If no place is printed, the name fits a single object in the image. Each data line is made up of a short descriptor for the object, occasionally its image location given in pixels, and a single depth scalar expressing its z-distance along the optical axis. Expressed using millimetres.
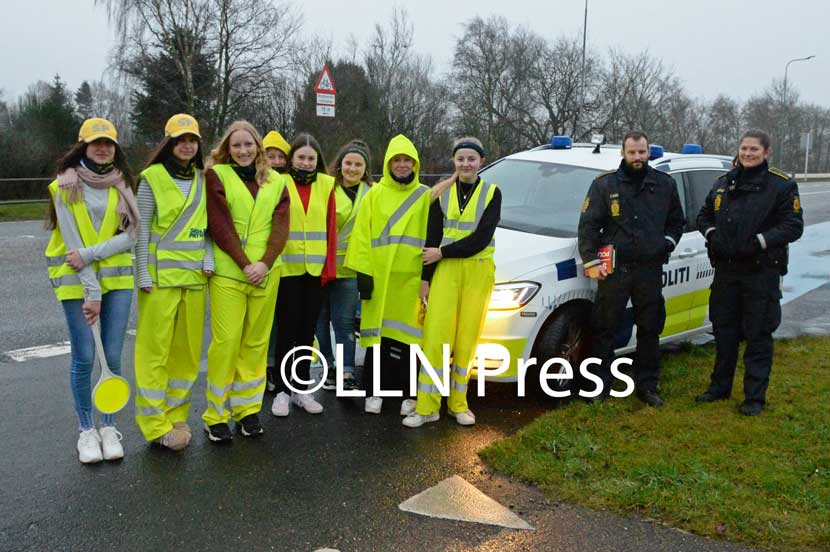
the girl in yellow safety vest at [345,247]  5402
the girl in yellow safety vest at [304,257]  4945
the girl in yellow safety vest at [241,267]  4398
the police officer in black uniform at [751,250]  4922
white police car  5027
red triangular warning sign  14406
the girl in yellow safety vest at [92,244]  3990
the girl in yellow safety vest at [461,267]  4727
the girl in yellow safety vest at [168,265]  4223
